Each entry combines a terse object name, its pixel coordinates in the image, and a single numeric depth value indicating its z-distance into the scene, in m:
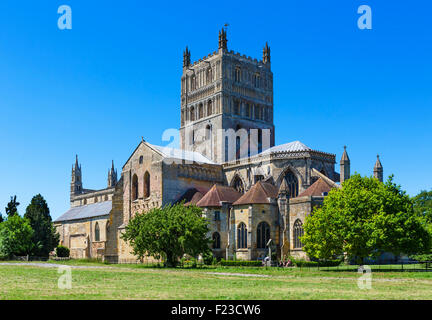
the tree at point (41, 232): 71.31
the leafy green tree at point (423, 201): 73.90
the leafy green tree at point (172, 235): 45.22
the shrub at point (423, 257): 48.12
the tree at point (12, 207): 91.50
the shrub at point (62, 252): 82.00
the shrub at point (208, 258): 50.29
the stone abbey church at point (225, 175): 54.34
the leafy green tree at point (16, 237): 66.56
